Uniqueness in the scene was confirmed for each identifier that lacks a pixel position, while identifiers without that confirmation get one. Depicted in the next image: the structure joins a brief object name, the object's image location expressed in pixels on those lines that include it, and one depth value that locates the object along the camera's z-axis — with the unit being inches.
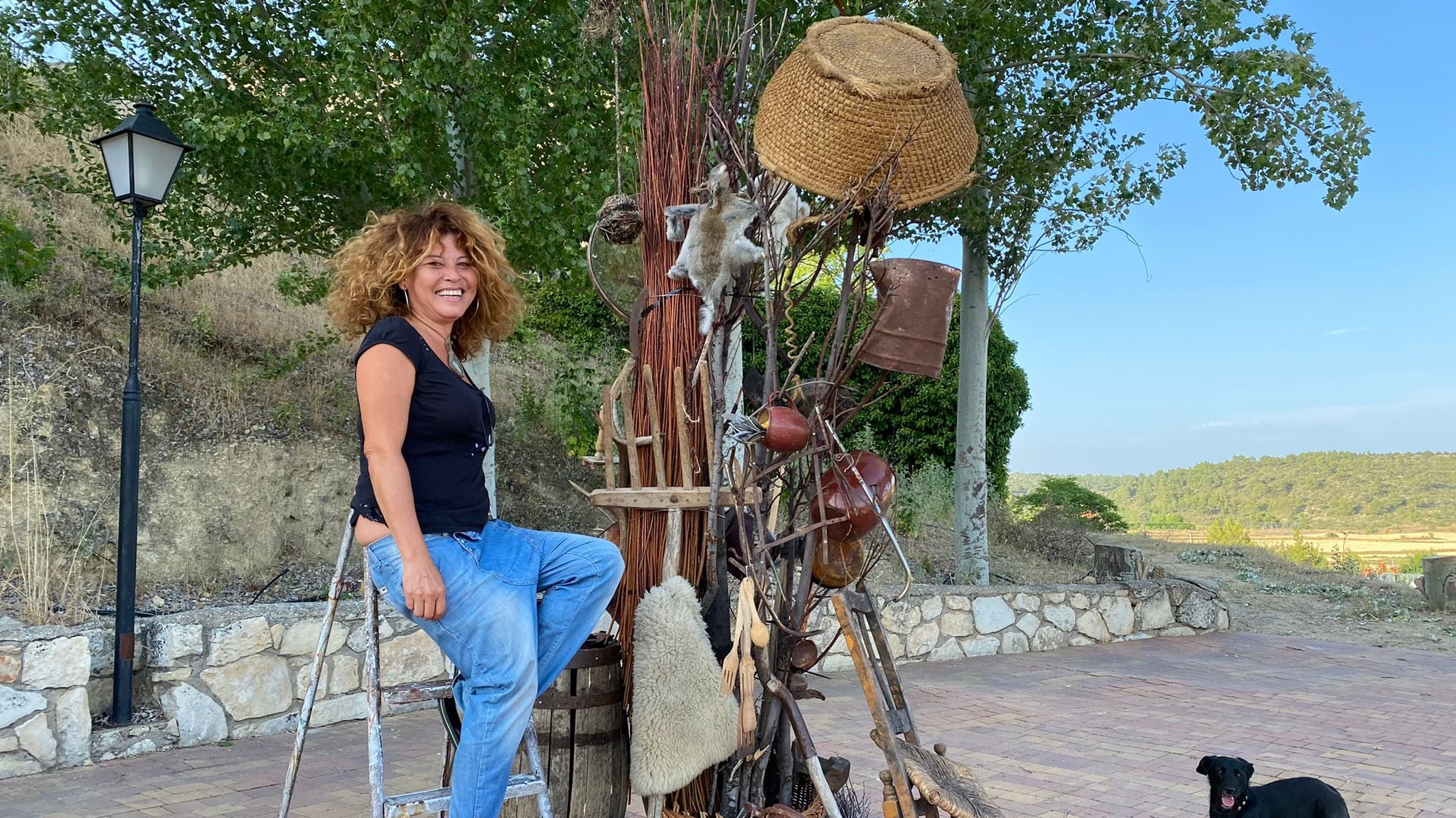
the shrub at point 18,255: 278.2
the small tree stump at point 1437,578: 388.2
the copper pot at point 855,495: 107.5
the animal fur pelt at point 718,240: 105.9
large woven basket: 100.3
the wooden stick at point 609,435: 112.5
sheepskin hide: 100.6
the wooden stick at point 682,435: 108.8
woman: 86.2
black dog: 124.9
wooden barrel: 100.7
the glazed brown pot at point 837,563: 109.5
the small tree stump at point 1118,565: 348.8
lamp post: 171.8
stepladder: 89.9
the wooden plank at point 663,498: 107.2
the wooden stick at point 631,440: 113.2
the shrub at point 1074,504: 525.7
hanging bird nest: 115.9
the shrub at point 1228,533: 578.9
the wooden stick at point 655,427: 110.7
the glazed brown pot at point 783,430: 100.7
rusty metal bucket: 106.6
